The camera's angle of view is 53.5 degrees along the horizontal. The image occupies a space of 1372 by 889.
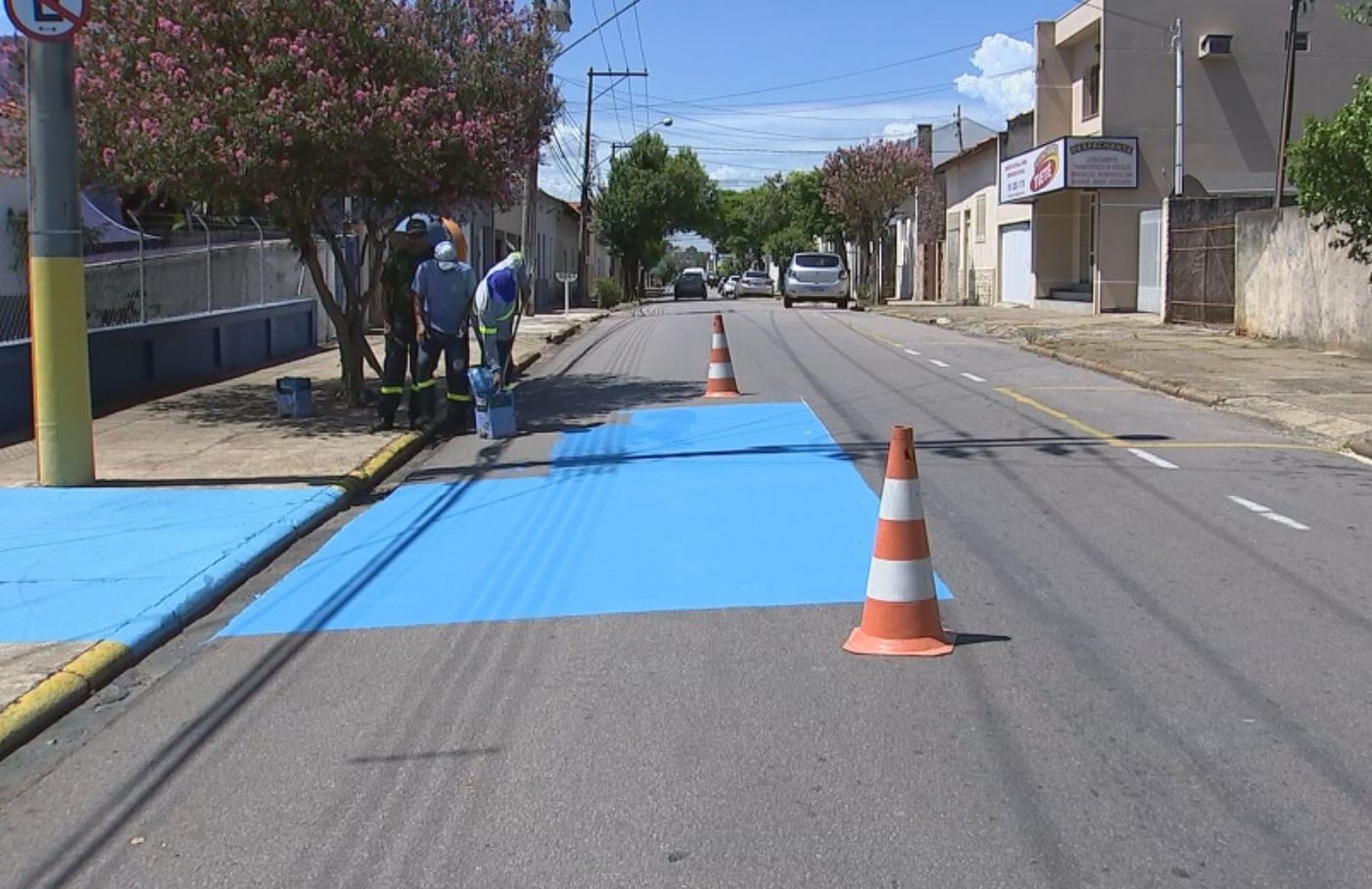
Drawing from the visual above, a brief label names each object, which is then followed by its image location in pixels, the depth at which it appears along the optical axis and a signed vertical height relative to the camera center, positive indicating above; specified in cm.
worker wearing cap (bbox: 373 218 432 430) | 1286 -7
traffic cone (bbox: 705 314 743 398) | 1581 -80
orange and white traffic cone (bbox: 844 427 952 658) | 600 -121
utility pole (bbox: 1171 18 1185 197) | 3178 +372
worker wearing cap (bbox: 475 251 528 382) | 1352 +6
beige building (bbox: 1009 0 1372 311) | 3241 +485
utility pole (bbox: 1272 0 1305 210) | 2488 +394
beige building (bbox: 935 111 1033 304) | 3891 +243
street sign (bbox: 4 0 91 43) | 903 +197
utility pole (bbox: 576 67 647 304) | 4844 +305
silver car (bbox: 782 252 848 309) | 4288 +94
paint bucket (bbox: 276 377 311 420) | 1367 -86
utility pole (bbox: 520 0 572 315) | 1509 +228
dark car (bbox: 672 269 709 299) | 6594 +114
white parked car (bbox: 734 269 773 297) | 6353 +114
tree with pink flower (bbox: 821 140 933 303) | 4878 +466
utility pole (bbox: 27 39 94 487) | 933 +39
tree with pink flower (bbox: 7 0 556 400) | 1173 +181
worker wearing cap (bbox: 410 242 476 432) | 1271 +5
